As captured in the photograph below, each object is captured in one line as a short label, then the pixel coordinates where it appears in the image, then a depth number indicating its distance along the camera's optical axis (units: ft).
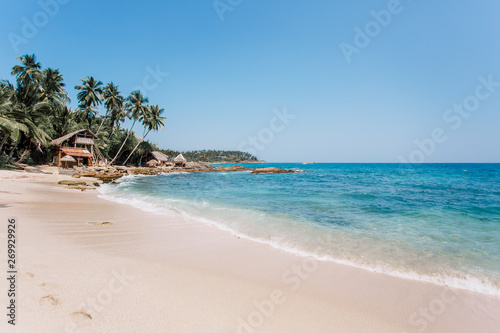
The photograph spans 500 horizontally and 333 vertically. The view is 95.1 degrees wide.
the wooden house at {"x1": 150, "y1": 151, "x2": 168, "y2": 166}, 185.60
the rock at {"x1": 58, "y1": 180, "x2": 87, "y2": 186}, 59.04
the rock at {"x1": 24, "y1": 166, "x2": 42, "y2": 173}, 81.66
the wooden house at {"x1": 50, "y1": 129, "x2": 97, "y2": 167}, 112.70
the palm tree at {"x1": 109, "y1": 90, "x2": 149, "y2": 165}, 153.89
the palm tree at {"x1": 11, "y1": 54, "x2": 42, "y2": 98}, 106.42
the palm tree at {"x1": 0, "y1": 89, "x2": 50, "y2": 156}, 56.66
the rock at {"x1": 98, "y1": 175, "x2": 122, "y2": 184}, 80.80
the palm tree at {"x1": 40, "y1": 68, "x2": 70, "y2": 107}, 114.34
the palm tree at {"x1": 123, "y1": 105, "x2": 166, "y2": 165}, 164.04
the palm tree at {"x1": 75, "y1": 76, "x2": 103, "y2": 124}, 135.03
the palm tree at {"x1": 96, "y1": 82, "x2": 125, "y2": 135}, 143.33
